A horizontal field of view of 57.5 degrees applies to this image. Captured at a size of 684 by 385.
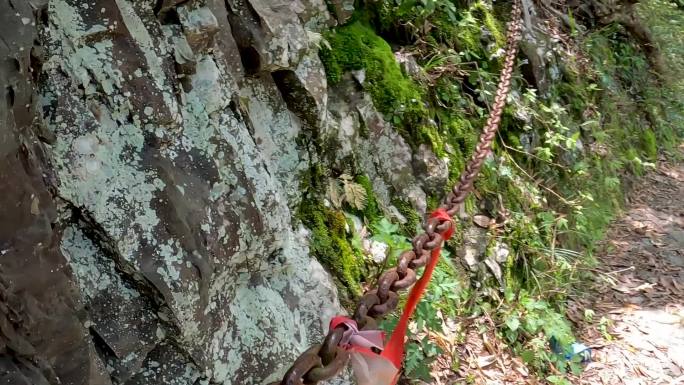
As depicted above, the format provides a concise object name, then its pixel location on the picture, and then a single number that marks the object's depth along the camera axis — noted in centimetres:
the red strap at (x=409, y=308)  206
